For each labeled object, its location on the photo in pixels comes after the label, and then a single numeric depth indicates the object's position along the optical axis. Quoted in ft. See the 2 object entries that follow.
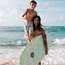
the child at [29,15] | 8.58
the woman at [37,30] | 8.45
